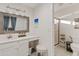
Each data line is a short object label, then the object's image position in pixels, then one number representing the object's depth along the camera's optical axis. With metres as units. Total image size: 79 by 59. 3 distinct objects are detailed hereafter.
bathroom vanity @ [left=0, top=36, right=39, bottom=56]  1.62
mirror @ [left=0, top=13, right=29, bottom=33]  1.81
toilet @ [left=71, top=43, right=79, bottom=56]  1.60
